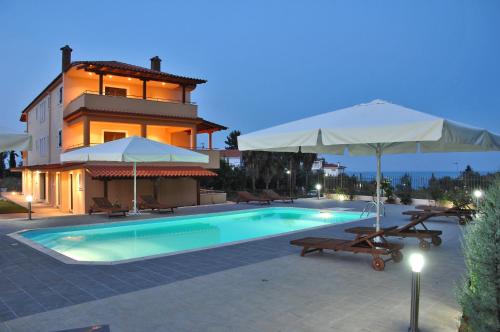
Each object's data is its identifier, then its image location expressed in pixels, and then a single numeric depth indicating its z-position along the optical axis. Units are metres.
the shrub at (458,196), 18.64
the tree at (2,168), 55.69
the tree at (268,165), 39.66
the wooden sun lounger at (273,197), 25.01
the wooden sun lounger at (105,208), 17.83
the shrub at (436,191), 22.11
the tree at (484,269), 3.73
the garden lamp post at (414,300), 4.84
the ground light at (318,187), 27.08
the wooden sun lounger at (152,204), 19.58
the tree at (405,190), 23.92
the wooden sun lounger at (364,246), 8.04
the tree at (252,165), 39.62
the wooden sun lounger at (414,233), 10.12
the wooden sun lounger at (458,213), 14.75
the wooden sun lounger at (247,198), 24.69
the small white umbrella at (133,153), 15.78
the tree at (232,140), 60.41
